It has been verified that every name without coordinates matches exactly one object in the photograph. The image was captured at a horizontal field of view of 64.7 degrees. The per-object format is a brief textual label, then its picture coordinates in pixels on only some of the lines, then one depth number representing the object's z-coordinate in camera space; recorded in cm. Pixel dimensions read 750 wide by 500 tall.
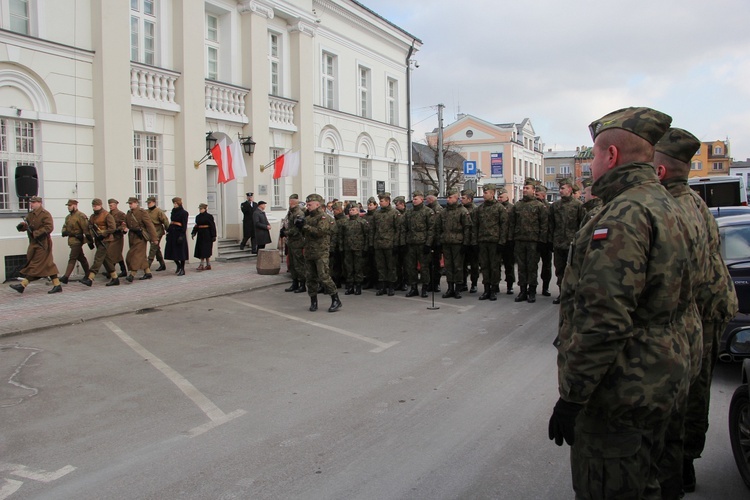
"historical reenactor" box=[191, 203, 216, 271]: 1554
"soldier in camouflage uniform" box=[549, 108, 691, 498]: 246
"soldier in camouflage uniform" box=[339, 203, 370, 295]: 1262
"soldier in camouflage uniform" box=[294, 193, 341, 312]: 1015
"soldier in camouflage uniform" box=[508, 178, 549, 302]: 1098
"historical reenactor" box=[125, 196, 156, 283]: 1349
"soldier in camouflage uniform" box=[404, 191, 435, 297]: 1183
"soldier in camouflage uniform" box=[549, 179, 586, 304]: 1046
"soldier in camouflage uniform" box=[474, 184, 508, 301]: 1130
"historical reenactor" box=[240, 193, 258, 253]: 1833
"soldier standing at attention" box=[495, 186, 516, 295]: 1179
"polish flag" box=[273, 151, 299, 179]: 1886
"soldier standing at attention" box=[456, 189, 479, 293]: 1205
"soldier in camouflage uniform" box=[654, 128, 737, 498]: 370
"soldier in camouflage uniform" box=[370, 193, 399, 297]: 1227
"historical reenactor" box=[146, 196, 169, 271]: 1466
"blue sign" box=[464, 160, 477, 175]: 3237
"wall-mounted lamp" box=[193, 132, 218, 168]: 1691
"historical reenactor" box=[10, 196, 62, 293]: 1150
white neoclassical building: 1333
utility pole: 3647
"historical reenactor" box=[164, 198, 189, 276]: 1480
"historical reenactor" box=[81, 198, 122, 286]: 1288
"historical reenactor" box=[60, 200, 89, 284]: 1248
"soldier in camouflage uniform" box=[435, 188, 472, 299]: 1166
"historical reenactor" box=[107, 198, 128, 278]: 1312
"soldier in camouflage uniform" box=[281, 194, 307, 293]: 1212
